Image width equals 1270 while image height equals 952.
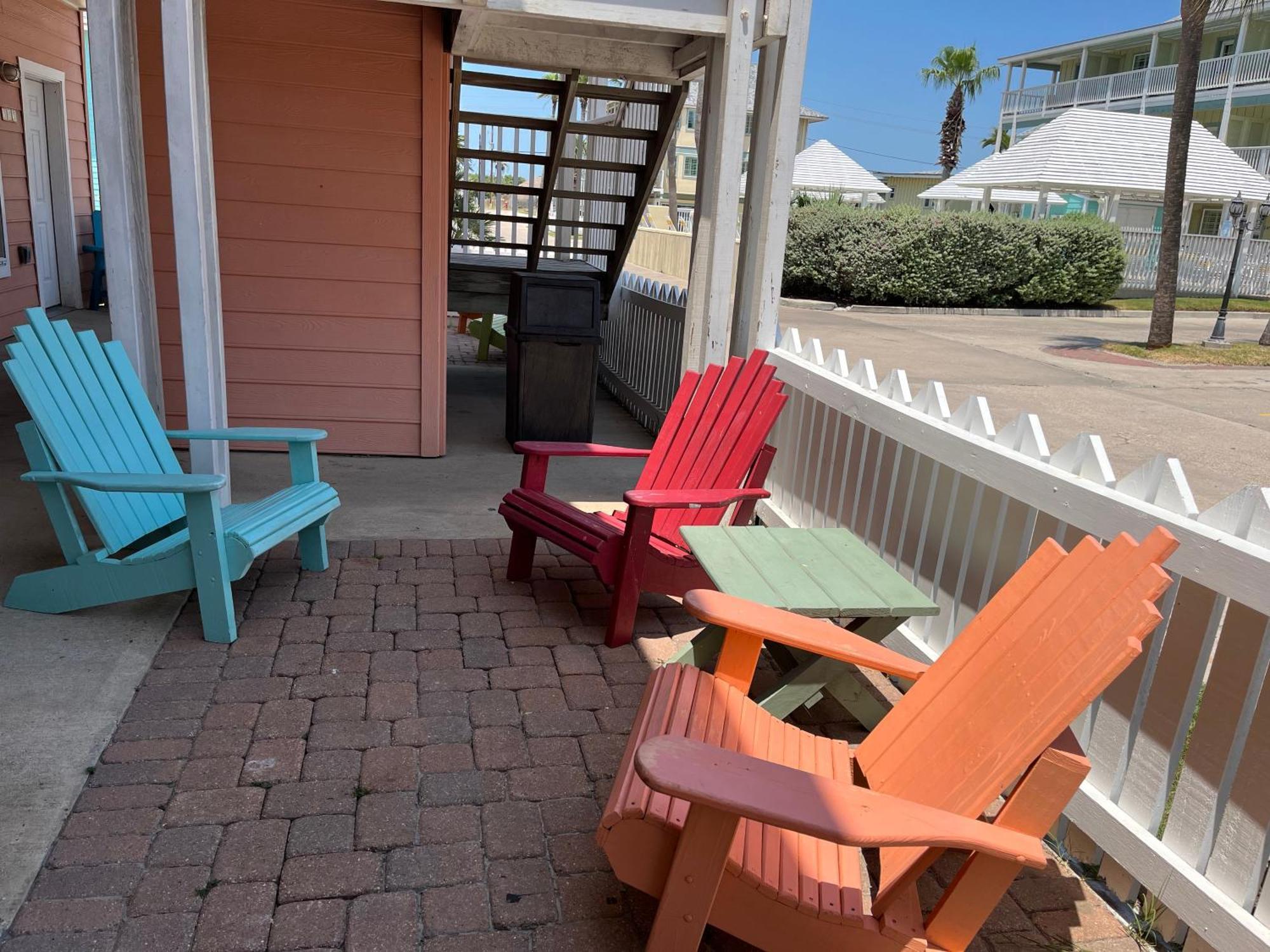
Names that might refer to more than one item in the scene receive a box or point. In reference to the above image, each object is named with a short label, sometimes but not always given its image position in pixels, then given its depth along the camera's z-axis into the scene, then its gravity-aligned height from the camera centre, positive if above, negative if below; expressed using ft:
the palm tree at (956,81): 125.39 +21.74
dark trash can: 19.07 -2.48
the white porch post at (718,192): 13.03 +0.62
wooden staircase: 21.05 +1.67
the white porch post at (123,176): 11.31 +0.24
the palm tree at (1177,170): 39.96 +4.00
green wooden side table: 8.29 -3.02
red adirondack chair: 10.62 -3.00
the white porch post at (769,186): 13.44 +0.75
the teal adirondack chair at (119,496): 9.89 -3.15
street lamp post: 48.08 +0.69
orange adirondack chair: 5.17 -3.04
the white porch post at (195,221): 11.18 -0.23
